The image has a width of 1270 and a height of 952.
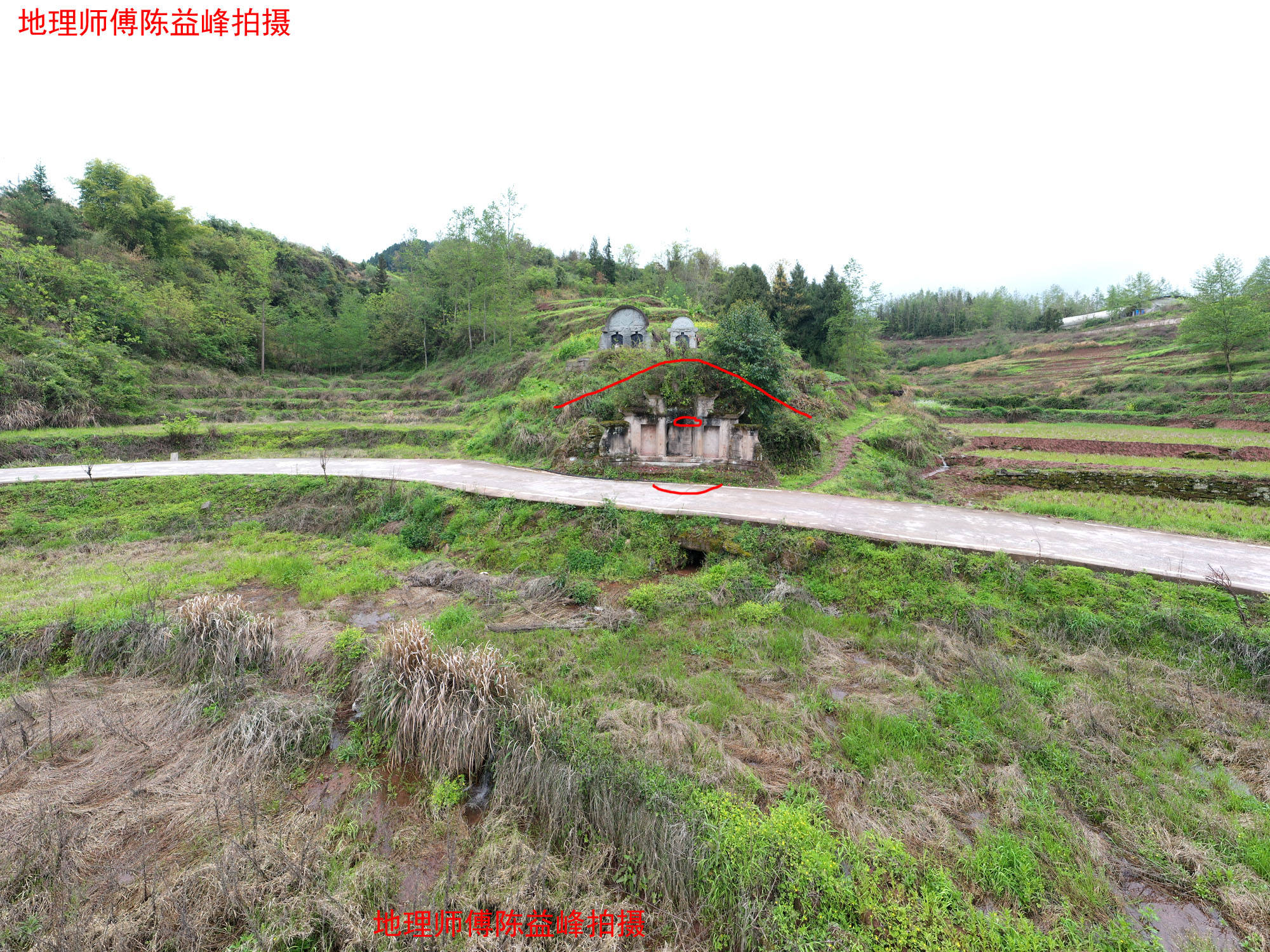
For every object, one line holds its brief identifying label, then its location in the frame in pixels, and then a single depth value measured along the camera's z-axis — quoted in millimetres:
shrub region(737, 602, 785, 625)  7539
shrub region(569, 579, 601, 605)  8508
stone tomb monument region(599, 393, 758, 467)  14062
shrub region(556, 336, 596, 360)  25859
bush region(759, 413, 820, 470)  14891
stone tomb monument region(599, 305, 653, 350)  24031
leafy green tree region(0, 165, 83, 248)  30047
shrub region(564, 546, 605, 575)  9445
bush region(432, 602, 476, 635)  7480
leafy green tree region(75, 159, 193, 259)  33719
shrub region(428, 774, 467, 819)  4609
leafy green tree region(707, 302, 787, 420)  14266
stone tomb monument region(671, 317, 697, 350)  23391
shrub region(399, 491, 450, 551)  11422
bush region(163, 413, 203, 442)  19266
